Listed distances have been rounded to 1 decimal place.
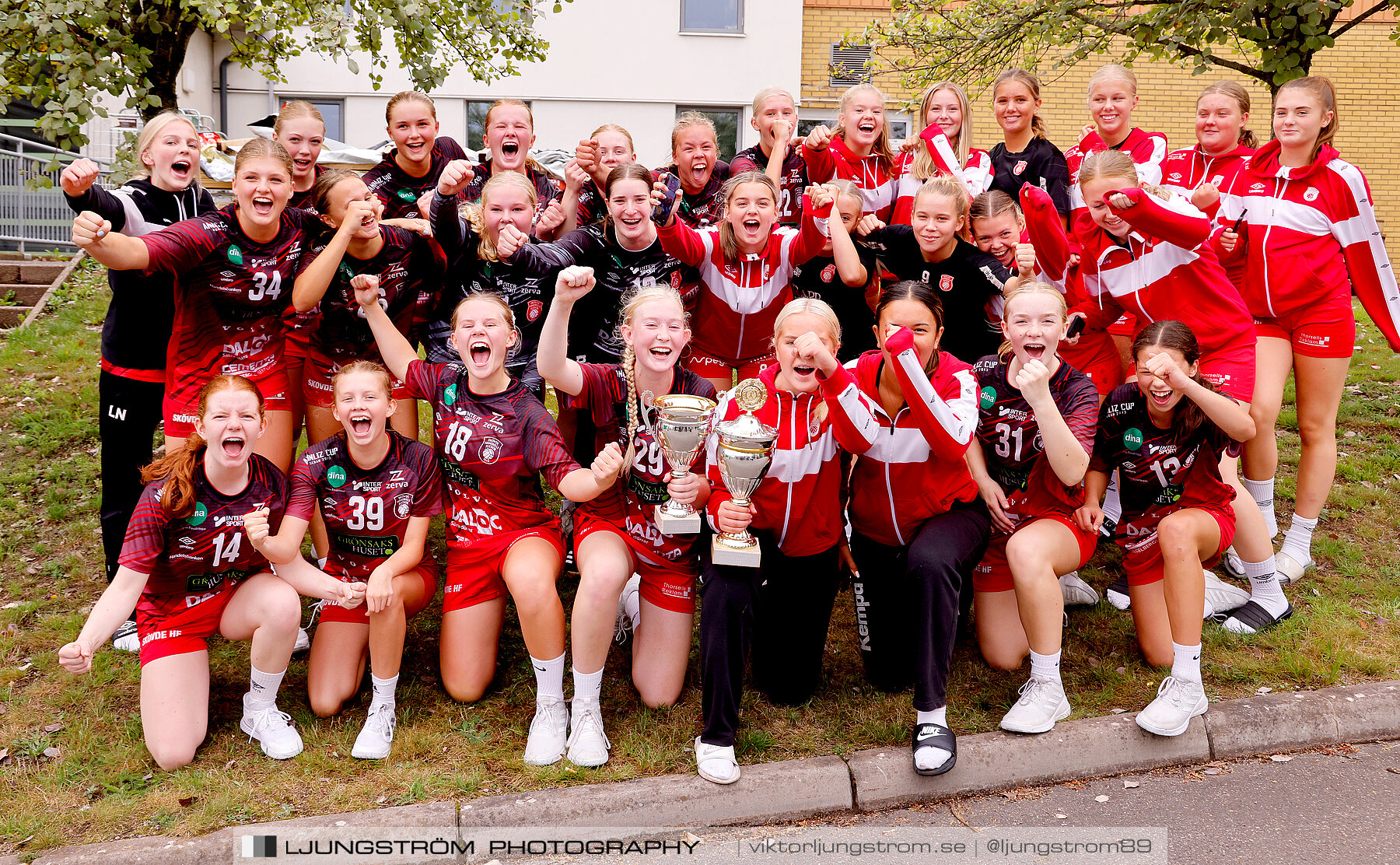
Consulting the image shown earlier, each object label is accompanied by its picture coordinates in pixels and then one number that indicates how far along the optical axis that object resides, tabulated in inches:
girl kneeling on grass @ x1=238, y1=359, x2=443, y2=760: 155.5
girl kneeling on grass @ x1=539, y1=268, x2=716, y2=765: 151.8
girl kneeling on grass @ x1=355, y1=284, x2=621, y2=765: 159.5
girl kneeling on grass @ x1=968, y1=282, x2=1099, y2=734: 153.4
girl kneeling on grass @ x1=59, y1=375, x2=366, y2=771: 146.1
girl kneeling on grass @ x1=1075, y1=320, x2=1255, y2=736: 156.9
